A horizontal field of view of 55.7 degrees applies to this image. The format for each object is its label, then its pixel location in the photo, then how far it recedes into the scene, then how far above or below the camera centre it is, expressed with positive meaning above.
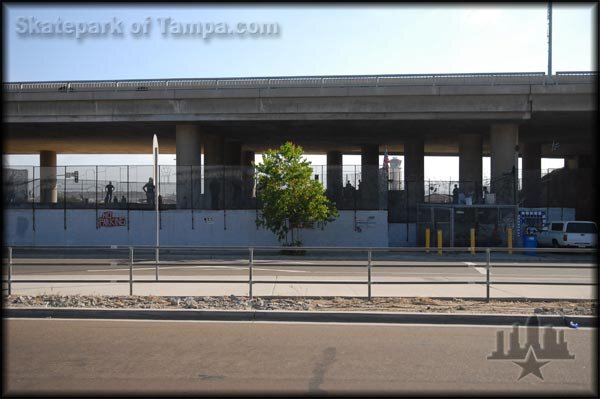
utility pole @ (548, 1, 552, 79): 32.20 +9.11
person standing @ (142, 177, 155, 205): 30.11 +0.19
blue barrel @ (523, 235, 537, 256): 25.93 -2.13
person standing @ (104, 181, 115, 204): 30.09 +0.24
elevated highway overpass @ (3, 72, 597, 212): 28.84 +4.73
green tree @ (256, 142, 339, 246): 25.52 +0.35
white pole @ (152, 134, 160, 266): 13.94 +0.85
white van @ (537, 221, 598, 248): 28.41 -1.92
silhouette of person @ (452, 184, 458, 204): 31.81 +0.05
